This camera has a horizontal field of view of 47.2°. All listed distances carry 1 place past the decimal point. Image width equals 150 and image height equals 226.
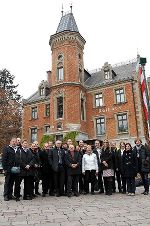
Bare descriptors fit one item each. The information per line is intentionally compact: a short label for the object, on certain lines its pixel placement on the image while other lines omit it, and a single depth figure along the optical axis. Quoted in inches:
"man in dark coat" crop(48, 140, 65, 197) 236.1
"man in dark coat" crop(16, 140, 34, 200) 220.1
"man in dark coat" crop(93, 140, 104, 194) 250.9
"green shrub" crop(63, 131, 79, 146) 625.7
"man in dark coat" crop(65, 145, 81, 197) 235.4
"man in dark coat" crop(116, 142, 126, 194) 247.1
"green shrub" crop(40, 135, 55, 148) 665.9
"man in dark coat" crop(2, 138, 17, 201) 216.5
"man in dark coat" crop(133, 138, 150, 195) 234.0
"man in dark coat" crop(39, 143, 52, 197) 247.1
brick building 655.3
